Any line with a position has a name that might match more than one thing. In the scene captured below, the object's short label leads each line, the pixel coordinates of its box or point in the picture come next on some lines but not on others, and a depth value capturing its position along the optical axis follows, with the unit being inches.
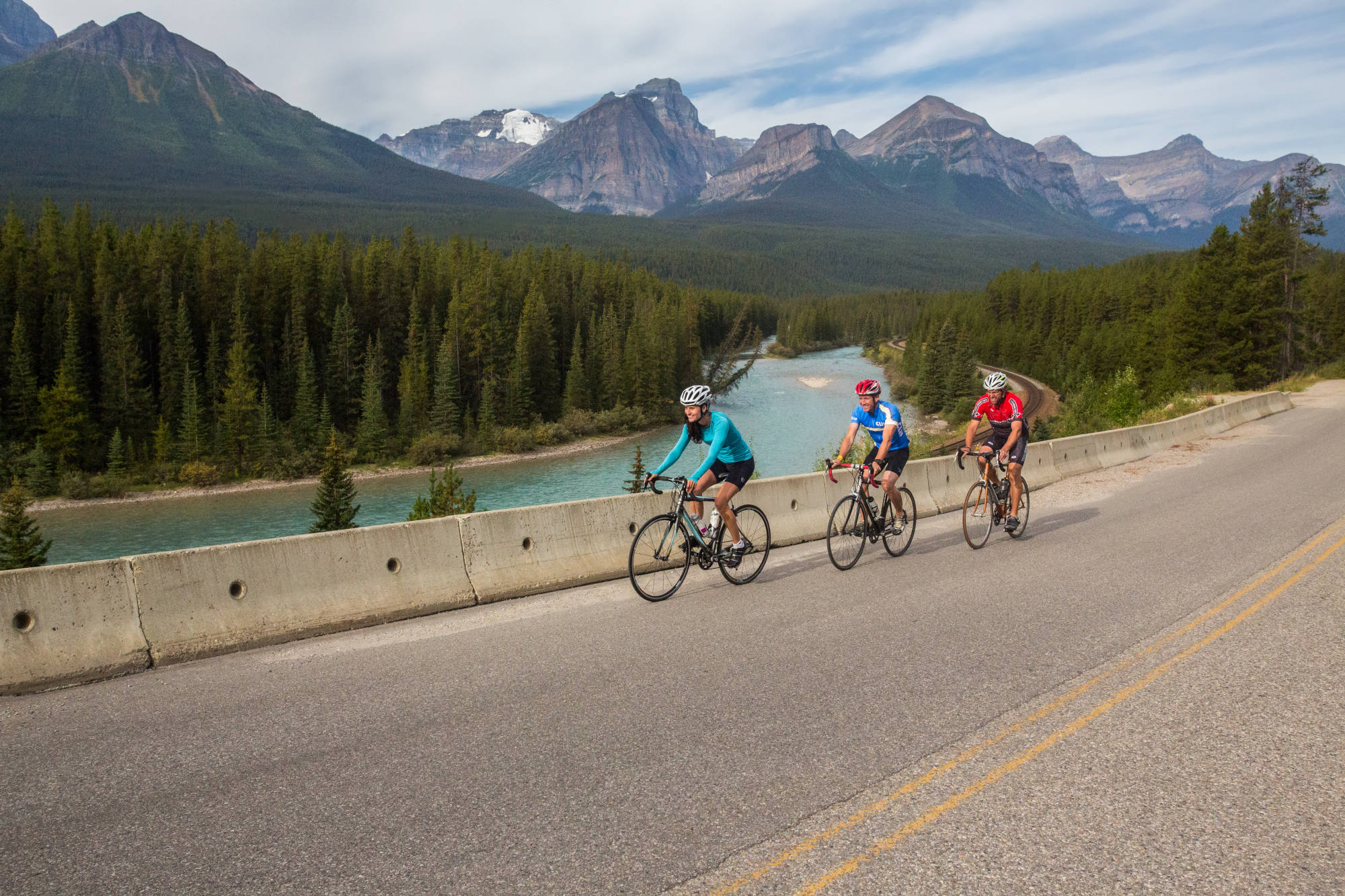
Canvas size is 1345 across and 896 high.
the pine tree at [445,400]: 2620.6
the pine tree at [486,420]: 2591.0
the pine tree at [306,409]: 2474.2
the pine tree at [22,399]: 2253.9
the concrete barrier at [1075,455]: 711.7
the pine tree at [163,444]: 2269.9
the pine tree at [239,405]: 2362.2
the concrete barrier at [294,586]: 267.7
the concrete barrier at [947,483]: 584.1
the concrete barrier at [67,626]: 239.0
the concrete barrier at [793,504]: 458.0
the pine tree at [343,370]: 2753.4
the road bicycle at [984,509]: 440.1
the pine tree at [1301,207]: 2226.9
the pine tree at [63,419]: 2212.1
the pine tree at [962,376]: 2930.6
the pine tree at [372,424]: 2463.1
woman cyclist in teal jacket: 339.6
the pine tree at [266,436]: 2306.8
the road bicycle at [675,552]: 337.4
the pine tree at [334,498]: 1272.1
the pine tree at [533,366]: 2839.6
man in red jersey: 446.0
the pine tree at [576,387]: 2940.5
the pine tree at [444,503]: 1173.2
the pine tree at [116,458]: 2150.6
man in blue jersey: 406.9
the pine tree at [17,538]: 1011.9
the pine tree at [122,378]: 2379.4
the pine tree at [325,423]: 2458.2
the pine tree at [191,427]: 2293.3
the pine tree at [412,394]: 2613.2
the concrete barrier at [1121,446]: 768.9
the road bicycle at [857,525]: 394.3
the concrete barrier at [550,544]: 342.0
